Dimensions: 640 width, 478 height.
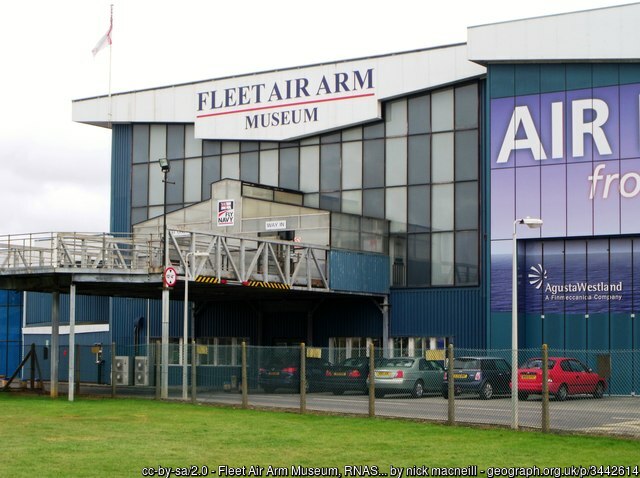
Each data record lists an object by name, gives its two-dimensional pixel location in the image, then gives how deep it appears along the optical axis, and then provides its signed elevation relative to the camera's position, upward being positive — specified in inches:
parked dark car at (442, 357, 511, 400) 1079.6 -53.4
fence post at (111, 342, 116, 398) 1358.3 -64.4
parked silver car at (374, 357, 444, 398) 1344.7 -63.1
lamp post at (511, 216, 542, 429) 872.0 -44.1
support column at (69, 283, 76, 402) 1317.7 -27.1
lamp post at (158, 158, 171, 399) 1363.2 +47.3
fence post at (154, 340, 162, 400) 1295.5 -59.8
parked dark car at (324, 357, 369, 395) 1263.5 -59.3
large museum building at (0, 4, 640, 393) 1541.6 +231.3
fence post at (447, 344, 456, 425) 890.7 -56.1
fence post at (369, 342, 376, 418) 970.1 -59.9
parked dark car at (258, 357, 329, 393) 1209.4 -56.6
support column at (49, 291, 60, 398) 1389.0 -27.1
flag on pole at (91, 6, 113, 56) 2033.7 +524.2
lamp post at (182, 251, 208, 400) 1314.0 +64.6
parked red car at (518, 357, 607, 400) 1222.7 -60.4
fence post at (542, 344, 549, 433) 830.5 -56.3
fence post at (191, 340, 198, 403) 1203.2 -57.5
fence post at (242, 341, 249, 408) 1094.4 -50.3
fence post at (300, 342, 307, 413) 1021.8 -52.7
